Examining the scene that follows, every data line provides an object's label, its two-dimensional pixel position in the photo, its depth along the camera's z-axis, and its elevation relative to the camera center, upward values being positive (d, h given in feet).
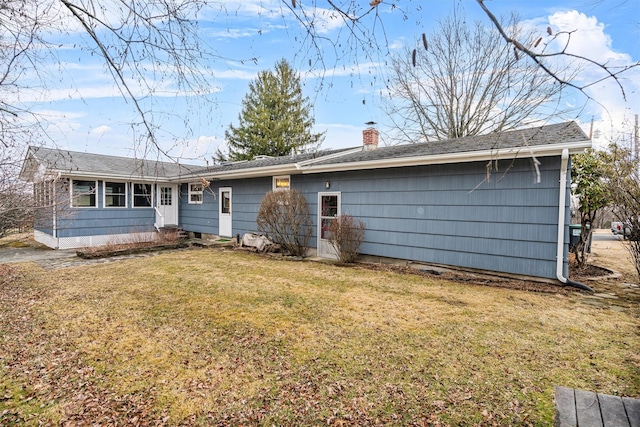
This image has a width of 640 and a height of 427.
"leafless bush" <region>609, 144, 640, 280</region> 18.79 +0.65
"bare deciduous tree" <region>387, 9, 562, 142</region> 45.09 +17.56
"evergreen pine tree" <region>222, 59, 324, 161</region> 72.59 +16.21
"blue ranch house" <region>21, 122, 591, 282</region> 20.36 +0.30
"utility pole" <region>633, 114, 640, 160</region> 19.85 +4.10
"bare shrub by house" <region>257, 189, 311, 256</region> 31.65 -1.60
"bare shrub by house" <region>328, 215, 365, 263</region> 28.60 -2.95
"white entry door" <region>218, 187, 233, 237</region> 42.45 -1.63
